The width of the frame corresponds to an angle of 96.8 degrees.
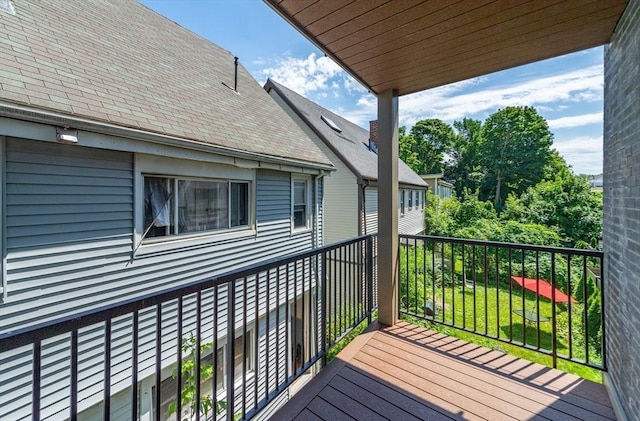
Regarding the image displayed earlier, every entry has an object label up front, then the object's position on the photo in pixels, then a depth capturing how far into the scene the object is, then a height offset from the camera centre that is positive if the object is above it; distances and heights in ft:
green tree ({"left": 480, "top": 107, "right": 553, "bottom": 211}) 87.34 +17.66
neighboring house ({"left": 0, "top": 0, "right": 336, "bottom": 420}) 8.62 +1.01
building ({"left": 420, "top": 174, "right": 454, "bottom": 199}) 62.44 +5.18
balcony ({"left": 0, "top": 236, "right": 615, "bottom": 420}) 4.50 -4.44
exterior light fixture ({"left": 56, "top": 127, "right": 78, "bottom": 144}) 8.86 +2.18
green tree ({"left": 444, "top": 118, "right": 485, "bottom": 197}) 98.22 +17.39
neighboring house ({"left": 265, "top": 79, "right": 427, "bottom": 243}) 30.22 +3.49
